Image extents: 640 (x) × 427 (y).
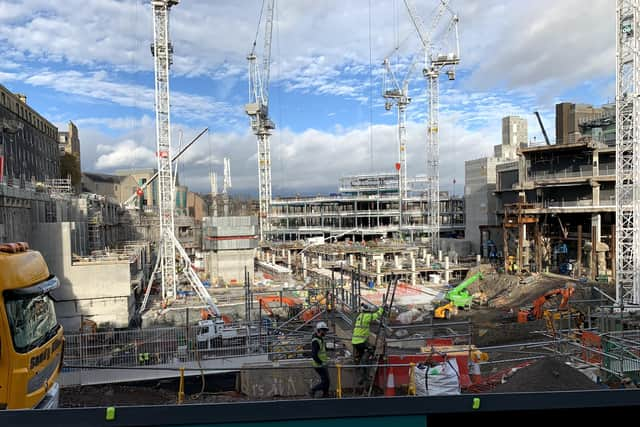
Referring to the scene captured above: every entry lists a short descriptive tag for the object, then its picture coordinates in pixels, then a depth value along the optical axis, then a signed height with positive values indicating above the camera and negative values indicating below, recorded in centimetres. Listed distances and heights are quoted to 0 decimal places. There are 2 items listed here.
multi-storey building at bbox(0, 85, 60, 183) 4200 +740
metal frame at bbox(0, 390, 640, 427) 269 -121
